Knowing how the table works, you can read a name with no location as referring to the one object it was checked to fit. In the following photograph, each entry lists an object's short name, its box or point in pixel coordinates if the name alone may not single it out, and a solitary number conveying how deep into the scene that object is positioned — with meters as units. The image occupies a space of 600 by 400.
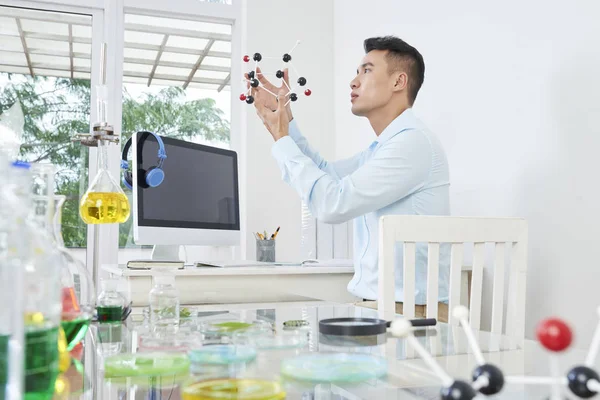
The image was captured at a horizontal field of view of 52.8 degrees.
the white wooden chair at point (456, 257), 1.29
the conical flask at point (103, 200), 0.97
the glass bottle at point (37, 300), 0.41
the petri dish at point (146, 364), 0.55
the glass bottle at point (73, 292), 0.60
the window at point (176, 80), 3.19
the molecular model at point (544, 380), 0.29
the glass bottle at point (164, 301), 0.94
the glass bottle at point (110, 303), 1.01
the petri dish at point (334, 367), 0.52
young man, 1.67
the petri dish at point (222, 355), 0.58
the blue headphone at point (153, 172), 1.56
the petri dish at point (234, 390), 0.45
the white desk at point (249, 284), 1.73
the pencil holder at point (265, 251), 2.53
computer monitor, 2.09
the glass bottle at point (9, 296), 0.32
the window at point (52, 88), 2.99
